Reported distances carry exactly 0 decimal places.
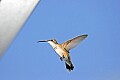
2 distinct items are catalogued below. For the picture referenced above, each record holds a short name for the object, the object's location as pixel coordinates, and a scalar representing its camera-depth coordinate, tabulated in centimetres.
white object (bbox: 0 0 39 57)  281
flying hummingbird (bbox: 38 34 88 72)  297
